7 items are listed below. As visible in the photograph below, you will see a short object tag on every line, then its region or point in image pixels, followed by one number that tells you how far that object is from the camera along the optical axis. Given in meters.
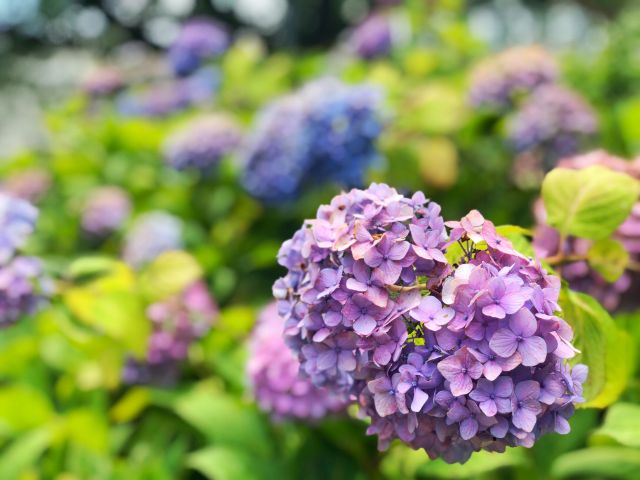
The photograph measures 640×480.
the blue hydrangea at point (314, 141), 1.77
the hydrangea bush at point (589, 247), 1.04
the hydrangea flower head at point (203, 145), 2.21
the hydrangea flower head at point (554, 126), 1.78
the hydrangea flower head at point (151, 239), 1.94
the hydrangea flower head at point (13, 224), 1.21
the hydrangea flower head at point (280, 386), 1.34
